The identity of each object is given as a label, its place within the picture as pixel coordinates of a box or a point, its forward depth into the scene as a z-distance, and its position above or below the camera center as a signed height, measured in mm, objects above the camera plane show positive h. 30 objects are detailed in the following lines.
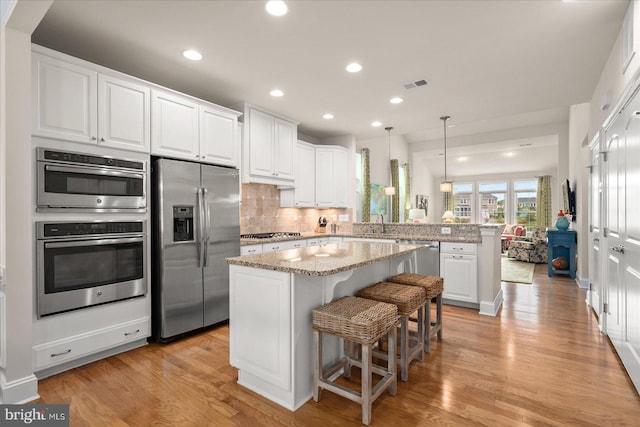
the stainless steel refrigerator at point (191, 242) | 2982 -270
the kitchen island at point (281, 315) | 1977 -642
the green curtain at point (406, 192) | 9945 +648
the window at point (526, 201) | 11484 +410
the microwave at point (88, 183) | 2305 +251
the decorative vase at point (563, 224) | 6116 -220
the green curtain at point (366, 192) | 7363 +483
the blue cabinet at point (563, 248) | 5918 -670
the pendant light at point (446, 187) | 7008 +559
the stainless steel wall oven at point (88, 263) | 2309 -371
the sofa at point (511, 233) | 10058 -658
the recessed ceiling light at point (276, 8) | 2189 +1408
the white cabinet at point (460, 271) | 4023 -728
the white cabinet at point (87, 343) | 2307 -986
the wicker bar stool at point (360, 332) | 1819 -683
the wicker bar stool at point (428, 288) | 2770 -648
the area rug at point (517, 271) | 5935 -1205
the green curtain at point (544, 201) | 11008 +384
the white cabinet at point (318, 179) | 5043 +577
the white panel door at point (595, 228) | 3370 -175
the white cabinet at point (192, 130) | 3029 +860
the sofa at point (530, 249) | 7809 -895
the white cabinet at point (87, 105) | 2287 +848
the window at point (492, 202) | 12031 +403
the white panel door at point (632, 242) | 2137 -207
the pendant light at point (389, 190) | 6552 +465
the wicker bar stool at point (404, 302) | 2299 -650
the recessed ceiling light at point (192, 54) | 2828 +1408
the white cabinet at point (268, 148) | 4070 +884
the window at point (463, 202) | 12602 +421
